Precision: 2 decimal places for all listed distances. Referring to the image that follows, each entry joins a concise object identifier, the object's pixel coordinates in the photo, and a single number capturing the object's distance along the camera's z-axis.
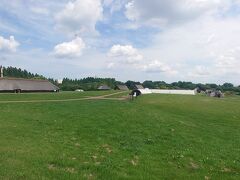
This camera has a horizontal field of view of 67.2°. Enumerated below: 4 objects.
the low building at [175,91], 57.70
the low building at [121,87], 78.55
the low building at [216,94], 58.18
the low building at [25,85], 43.95
